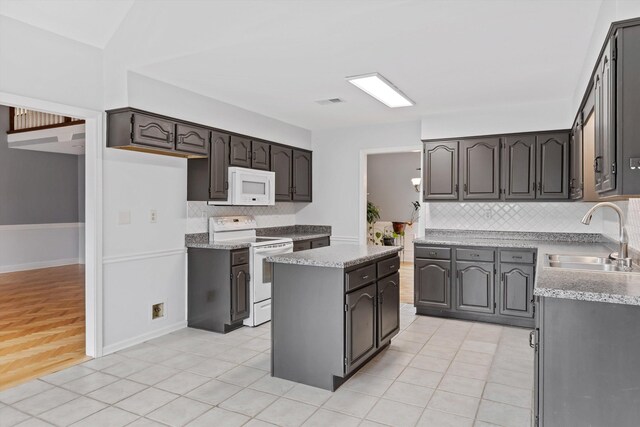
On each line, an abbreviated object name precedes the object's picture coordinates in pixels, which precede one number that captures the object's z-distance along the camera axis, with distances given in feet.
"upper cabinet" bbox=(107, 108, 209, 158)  11.78
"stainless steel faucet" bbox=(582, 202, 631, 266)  8.96
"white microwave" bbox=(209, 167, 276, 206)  15.24
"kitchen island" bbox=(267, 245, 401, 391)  9.71
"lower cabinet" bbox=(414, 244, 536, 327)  14.56
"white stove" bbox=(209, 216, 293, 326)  14.74
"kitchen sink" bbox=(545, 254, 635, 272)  9.32
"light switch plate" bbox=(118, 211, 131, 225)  12.42
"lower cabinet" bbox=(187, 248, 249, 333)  13.96
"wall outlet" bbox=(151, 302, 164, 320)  13.55
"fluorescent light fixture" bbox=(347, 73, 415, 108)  12.10
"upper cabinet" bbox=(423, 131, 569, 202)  15.14
